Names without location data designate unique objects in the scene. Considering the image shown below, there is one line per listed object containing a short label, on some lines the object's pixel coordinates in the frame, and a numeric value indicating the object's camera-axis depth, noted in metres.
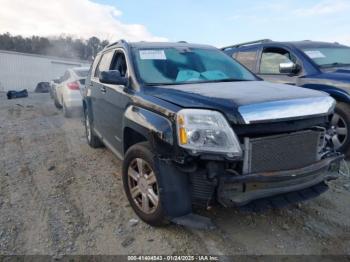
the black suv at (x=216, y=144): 2.32
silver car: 9.16
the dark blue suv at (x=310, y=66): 4.50
